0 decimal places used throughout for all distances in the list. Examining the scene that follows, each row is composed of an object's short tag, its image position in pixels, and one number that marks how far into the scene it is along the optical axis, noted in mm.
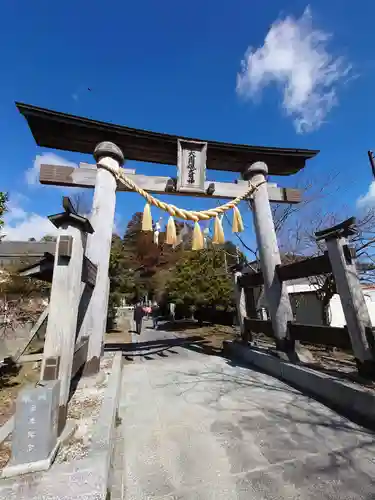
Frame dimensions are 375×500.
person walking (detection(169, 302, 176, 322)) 25025
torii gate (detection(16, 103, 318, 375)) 5164
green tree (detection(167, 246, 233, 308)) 15586
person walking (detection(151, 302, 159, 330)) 18684
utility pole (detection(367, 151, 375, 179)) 9727
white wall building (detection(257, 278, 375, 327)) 14757
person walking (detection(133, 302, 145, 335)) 15002
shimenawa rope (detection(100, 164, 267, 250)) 5652
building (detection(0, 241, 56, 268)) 26841
